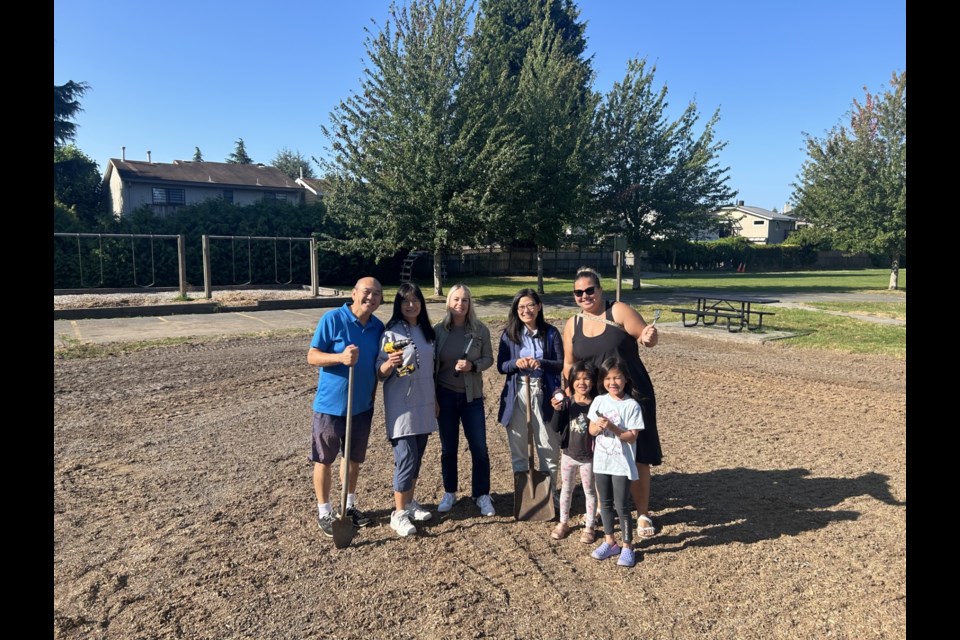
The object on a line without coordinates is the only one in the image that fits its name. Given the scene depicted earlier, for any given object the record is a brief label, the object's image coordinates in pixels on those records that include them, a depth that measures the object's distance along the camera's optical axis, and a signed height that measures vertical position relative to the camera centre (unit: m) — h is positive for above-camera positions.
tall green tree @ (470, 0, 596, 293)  20.28 +5.48
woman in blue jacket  4.38 -0.58
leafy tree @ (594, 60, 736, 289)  25.70 +5.00
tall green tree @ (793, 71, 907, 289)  24.09 +4.25
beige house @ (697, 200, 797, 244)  65.50 +6.88
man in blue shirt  4.08 -0.56
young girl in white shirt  3.81 -0.97
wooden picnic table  13.94 -0.63
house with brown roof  36.78 +6.74
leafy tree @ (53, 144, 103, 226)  38.19 +7.05
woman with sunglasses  4.05 -0.35
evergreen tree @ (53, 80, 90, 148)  38.66 +11.64
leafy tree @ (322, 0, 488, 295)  19.55 +4.68
